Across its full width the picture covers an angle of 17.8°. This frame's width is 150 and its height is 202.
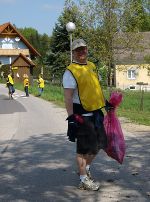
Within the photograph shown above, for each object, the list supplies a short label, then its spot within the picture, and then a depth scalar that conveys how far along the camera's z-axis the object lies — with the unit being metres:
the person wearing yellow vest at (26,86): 30.98
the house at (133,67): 32.41
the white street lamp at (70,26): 21.65
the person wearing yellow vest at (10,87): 28.63
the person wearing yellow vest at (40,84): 30.39
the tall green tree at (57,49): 49.03
